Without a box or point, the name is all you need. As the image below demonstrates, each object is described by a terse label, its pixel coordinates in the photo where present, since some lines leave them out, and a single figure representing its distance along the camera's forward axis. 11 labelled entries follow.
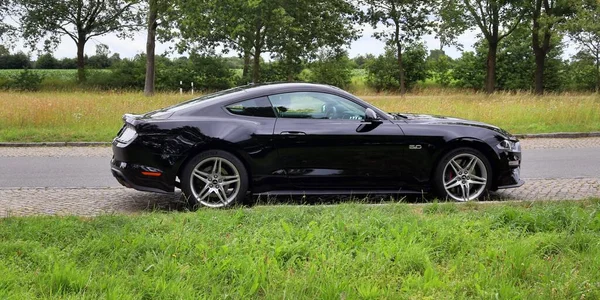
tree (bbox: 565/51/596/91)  41.91
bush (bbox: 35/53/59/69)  49.99
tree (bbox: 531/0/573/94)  32.69
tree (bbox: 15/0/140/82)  45.03
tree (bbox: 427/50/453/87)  45.12
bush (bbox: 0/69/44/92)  36.41
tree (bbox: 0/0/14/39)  44.40
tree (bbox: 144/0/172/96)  28.41
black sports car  6.40
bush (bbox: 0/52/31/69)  48.53
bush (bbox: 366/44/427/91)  44.72
